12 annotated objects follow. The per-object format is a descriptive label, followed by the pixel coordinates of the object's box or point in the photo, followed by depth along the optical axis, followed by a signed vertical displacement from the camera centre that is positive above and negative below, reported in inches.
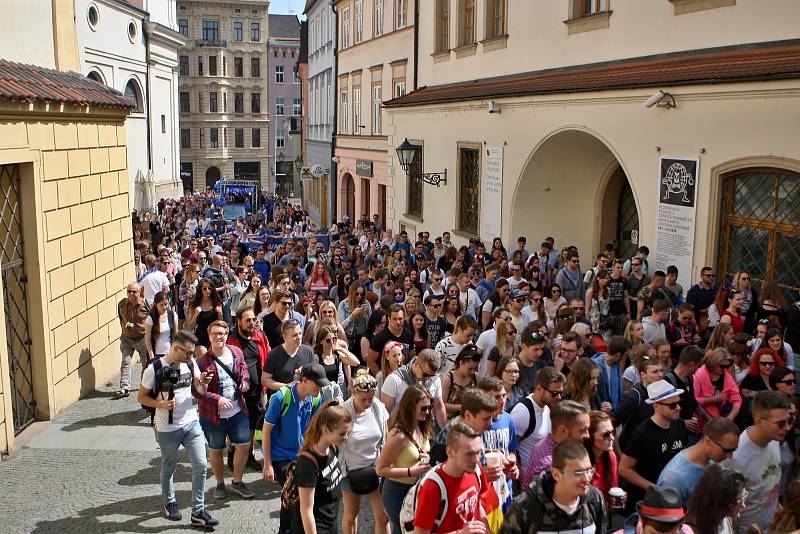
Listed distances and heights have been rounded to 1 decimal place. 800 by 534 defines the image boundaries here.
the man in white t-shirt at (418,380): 246.2 -72.7
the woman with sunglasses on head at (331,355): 293.0 -76.6
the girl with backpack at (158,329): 374.9 -85.8
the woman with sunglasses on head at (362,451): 226.1 -86.2
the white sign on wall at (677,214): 440.1 -35.1
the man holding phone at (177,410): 256.8 -85.4
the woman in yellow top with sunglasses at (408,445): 206.8 -76.8
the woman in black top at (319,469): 204.8 -82.9
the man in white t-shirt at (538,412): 223.5 -73.3
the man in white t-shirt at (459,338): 299.8 -70.7
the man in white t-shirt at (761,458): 203.6 -77.8
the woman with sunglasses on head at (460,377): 262.1 -75.5
